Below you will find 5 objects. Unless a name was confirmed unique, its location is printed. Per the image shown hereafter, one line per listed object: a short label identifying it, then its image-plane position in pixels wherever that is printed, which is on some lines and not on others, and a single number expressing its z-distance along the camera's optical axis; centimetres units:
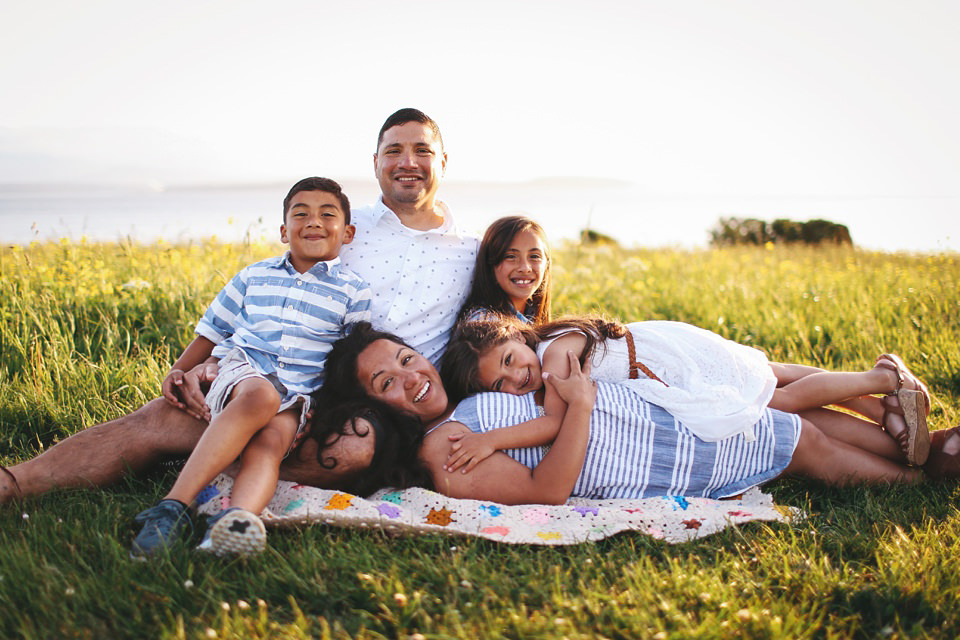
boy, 269
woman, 290
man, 312
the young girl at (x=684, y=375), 307
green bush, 1359
